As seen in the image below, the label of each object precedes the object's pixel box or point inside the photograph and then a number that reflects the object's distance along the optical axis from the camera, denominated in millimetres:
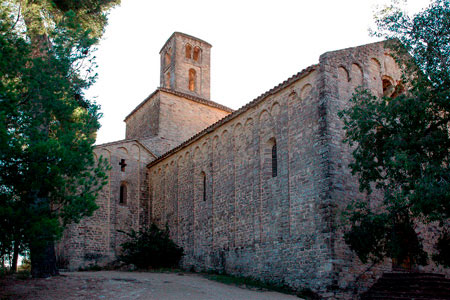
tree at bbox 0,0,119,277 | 9719
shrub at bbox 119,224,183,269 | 19453
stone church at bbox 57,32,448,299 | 13656
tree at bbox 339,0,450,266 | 10453
